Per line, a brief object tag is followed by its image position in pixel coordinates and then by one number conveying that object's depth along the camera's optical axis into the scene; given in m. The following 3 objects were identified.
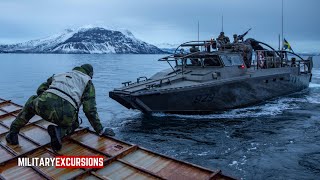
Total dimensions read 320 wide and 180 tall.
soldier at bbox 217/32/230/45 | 15.40
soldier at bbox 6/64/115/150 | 5.05
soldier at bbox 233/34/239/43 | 15.68
